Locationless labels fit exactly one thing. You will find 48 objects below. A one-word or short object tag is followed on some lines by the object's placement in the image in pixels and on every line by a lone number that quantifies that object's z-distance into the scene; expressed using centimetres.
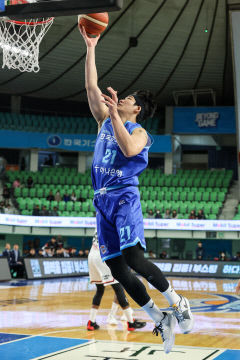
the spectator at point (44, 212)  2641
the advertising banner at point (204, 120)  3447
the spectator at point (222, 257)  2447
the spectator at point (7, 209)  2571
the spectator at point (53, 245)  2315
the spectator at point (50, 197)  2872
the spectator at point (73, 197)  2888
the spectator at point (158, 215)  2659
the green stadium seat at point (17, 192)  2980
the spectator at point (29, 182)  3061
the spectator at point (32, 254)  2044
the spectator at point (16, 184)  3048
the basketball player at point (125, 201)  461
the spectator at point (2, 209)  2507
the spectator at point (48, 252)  2181
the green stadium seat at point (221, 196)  2960
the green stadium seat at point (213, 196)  2970
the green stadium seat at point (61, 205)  2809
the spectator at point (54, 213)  2677
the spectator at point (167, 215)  2669
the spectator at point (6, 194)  2852
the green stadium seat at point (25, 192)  2978
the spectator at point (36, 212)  2634
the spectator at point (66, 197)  2916
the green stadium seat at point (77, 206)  2806
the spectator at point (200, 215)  2630
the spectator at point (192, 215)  2639
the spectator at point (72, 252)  2412
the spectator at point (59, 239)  2585
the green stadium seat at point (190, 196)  2965
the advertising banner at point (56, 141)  3356
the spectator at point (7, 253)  1971
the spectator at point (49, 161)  3662
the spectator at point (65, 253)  2275
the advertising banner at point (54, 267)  1989
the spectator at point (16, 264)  1962
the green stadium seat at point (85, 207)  2807
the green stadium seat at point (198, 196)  2959
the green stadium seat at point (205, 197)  2970
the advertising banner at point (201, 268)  2325
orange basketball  523
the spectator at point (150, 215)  2675
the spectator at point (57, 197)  2898
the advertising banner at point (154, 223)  2581
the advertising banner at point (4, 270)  1841
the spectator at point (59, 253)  2233
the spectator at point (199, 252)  2528
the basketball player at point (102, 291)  829
